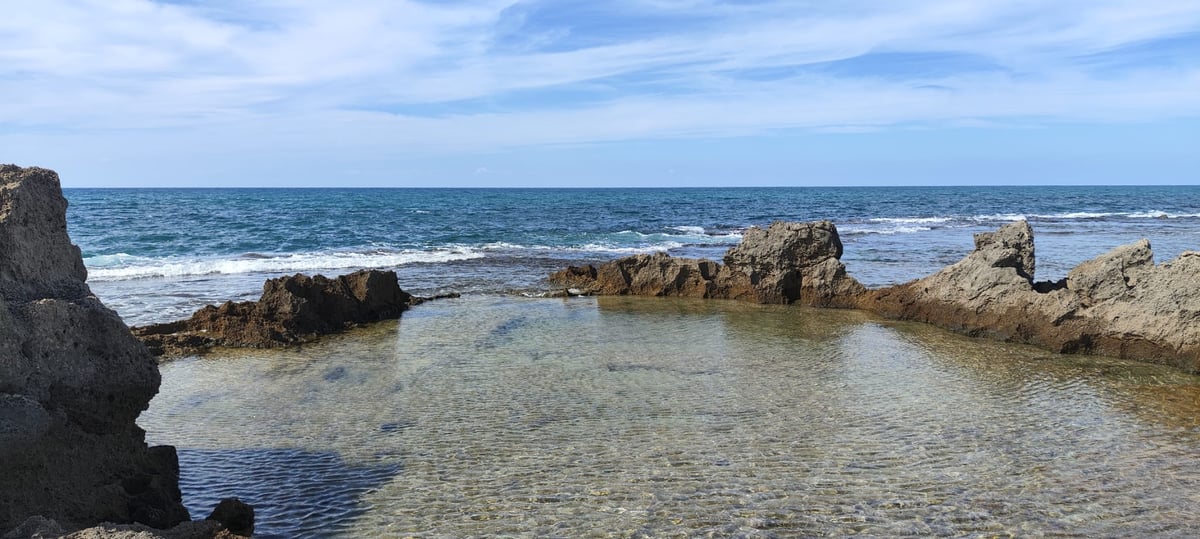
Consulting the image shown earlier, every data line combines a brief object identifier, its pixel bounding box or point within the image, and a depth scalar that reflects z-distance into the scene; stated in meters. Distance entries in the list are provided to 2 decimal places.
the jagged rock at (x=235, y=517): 5.27
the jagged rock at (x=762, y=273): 16.17
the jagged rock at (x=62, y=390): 4.74
